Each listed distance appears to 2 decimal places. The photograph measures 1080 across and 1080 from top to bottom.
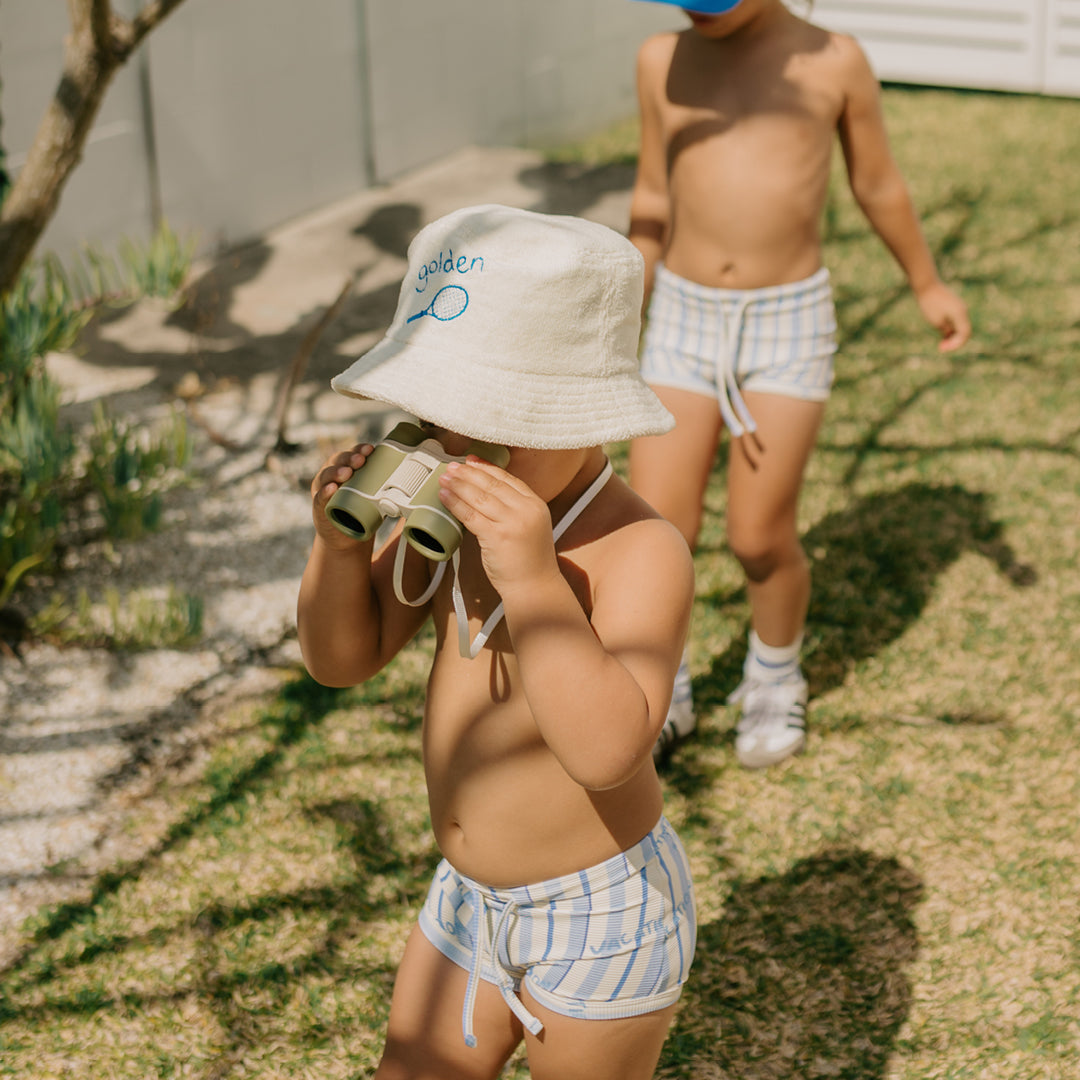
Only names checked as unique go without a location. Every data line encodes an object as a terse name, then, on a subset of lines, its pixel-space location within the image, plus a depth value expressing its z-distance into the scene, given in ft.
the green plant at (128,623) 11.57
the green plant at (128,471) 11.75
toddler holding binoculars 5.31
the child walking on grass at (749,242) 9.82
